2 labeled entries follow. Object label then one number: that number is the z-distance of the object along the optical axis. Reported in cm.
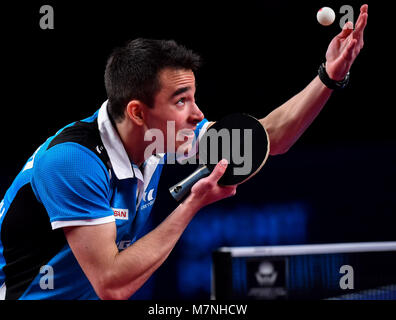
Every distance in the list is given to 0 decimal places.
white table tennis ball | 587
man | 461
